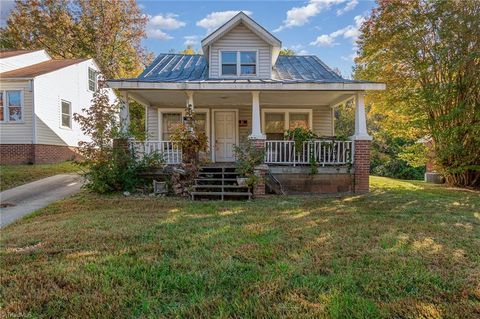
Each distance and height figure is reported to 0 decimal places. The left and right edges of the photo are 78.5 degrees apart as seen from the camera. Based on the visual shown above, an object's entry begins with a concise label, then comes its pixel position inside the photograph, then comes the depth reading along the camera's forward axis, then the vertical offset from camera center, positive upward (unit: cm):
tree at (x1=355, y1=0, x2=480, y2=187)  969 +281
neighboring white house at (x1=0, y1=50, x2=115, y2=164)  1341 +196
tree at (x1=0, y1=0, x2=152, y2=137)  2308 +951
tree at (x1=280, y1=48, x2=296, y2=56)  2621 +881
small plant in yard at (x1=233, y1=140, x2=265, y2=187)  806 -39
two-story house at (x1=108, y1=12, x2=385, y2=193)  871 +173
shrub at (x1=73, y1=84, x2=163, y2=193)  814 -20
